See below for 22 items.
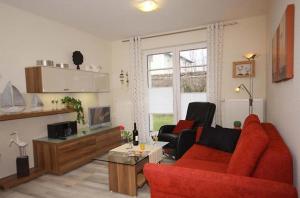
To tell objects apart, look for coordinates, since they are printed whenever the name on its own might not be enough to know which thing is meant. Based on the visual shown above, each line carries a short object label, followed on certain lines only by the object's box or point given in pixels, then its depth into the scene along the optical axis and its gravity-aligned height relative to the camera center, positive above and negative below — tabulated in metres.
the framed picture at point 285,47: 1.54 +0.35
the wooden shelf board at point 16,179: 2.67 -1.25
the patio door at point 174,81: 4.38 +0.19
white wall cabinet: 3.18 +0.22
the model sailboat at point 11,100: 2.81 -0.10
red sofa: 1.30 -0.65
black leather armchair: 3.17 -0.75
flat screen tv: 4.04 -0.56
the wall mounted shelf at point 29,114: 2.65 -0.33
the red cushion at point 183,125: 3.70 -0.71
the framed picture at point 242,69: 3.83 +0.37
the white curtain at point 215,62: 4.02 +0.55
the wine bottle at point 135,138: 2.98 -0.74
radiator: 3.61 -0.43
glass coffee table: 2.41 -0.97
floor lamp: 3.59 +0.02
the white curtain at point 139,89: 4.80 +0.02
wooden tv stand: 3.10 -1.02
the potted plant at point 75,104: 3.76 -0.25
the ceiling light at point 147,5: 2.96 +1.32
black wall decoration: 4.10 +0.71
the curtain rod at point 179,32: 3.98 +1.30
